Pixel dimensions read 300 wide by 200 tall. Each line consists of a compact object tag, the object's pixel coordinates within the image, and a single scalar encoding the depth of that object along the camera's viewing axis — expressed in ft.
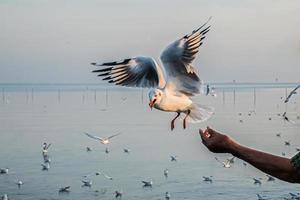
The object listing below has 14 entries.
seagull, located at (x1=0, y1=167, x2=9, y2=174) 40.29
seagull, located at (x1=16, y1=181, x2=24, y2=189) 35.32
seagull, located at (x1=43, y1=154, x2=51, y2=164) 43.96
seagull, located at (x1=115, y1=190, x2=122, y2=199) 33.42
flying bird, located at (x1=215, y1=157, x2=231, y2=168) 44.75
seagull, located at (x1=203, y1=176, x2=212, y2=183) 37.29
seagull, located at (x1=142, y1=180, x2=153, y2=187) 35.78
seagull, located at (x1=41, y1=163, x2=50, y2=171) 41.45
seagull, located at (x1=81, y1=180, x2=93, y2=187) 37.24
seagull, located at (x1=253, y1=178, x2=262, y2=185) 38.75
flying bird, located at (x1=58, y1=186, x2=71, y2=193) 34.99
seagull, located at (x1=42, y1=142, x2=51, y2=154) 46.98
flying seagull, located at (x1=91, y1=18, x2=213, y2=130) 9.18
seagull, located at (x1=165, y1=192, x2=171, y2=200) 32.75
